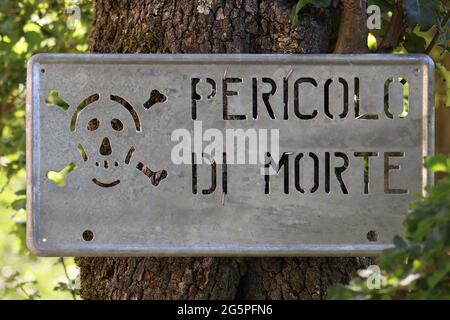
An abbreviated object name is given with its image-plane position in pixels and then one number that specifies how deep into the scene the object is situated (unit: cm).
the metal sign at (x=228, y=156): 199
